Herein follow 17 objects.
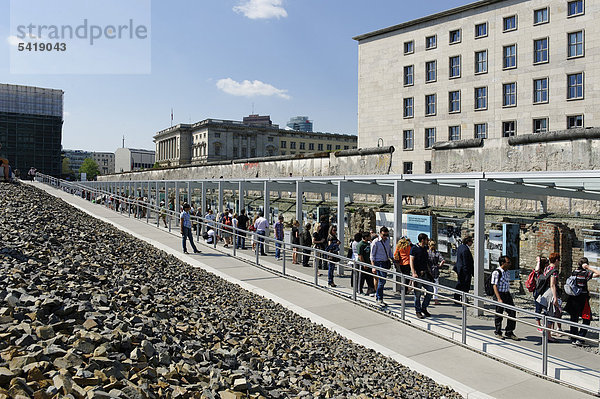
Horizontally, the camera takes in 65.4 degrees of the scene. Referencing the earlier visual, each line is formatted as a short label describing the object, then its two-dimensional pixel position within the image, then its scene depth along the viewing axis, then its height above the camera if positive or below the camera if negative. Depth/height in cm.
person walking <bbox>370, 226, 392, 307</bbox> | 1012 -133
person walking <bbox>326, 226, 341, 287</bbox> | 1263 -145
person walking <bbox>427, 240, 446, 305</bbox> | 1029 -157
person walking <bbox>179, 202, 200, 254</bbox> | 1441 -118
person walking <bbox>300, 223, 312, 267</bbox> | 1589 -163
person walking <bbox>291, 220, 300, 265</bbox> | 1477 -138
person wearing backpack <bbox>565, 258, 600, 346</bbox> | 782 -187
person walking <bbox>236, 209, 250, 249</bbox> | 1700 -130
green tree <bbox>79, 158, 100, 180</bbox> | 12938 +575
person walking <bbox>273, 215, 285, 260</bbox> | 1591 -135
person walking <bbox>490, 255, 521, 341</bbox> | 809 -161
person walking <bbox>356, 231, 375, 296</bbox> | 1084 -144
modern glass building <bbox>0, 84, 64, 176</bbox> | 8156 +1087
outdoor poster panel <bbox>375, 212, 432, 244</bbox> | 1184 -92
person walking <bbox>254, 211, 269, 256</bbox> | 1577 -126
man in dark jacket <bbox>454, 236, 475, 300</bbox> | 958 -156
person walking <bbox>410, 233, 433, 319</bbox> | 880 -150
